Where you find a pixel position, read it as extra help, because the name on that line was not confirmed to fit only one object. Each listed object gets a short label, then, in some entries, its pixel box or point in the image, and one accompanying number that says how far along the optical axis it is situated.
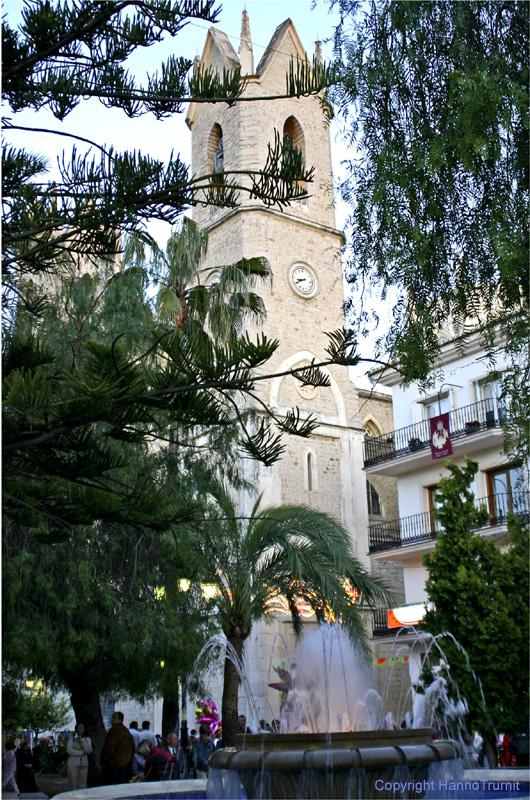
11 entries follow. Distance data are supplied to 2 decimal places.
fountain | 6.30
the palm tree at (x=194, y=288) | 16.44
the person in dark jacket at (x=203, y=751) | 12.48
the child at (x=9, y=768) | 13.48
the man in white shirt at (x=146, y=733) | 14.62
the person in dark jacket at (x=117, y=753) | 11.07
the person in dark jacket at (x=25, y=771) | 16.30
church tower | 26.67
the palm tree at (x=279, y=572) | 14.63
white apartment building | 20.64
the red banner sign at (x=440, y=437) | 21.48
